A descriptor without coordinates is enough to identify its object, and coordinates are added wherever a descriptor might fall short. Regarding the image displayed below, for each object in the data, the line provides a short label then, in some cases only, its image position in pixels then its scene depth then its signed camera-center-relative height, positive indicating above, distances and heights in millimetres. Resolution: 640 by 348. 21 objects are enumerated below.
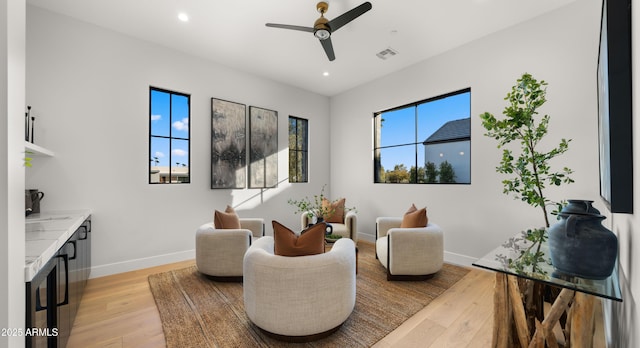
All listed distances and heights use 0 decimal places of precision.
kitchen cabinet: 1072 -685
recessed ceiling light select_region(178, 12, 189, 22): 2789 +1833
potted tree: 1690 +37
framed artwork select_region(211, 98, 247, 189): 3852 +497
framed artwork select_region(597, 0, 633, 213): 903 +255
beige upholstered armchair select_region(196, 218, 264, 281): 2748 -851
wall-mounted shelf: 2007 +241
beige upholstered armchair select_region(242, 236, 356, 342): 1725 -855
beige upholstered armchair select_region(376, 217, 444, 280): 2764 -883
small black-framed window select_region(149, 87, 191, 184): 3432 +559
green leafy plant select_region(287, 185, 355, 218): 3531 -545
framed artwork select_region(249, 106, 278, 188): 4254 +489
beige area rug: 1821 -1215
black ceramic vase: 1063 -319
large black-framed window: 3525 +527
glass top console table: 1078 -671
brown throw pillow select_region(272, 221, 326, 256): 1863 -510
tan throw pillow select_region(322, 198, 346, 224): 4262 -691
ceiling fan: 2342 +1515
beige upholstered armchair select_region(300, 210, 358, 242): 3859 -843
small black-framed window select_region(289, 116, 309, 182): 4918 +528
